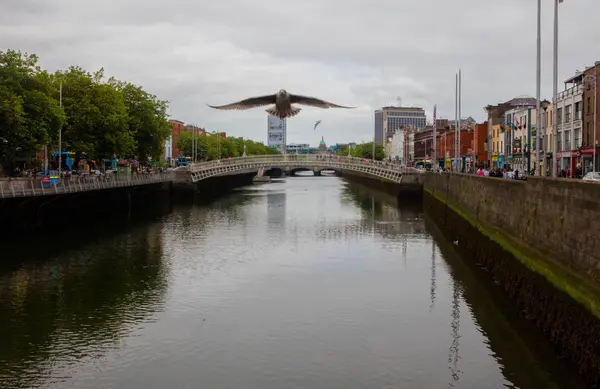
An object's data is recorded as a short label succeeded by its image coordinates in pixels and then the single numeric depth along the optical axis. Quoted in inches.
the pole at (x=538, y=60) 995.9
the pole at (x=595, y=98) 1675.8
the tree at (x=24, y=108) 1352.1
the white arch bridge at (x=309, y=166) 2696.9
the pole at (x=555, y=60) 904.3
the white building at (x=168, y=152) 5396.2
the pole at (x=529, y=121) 2226.6
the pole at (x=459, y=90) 2149.4
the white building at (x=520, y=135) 2485.2
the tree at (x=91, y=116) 1855.3
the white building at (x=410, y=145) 6555.1
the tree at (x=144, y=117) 2315.5
